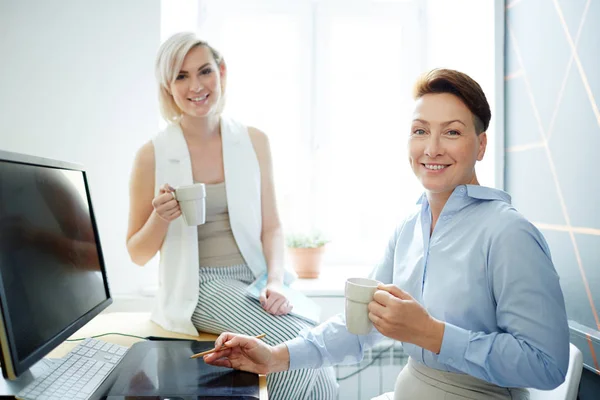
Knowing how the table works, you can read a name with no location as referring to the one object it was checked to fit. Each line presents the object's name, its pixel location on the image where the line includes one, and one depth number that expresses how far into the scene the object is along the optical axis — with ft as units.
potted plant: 8.29
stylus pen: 3.33
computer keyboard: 2.77
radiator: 7.67
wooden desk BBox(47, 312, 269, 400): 4.65
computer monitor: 2.55
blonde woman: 5.13
